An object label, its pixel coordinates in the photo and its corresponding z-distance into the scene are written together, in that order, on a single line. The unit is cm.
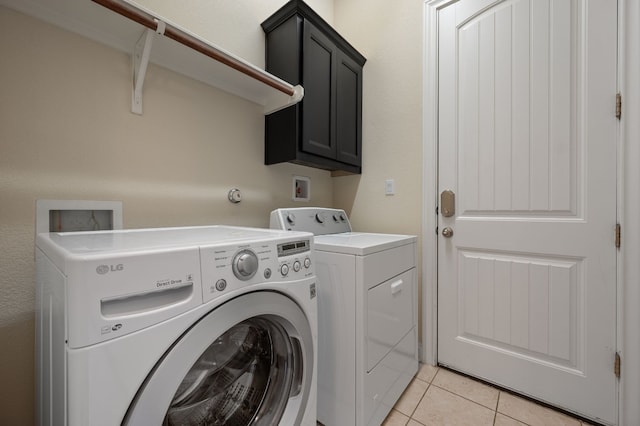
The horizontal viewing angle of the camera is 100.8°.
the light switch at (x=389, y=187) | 182
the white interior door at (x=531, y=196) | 120
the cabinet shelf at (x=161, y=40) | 85
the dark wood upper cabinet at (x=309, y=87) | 143
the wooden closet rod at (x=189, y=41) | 80
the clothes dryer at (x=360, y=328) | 106
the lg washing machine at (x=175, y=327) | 45
